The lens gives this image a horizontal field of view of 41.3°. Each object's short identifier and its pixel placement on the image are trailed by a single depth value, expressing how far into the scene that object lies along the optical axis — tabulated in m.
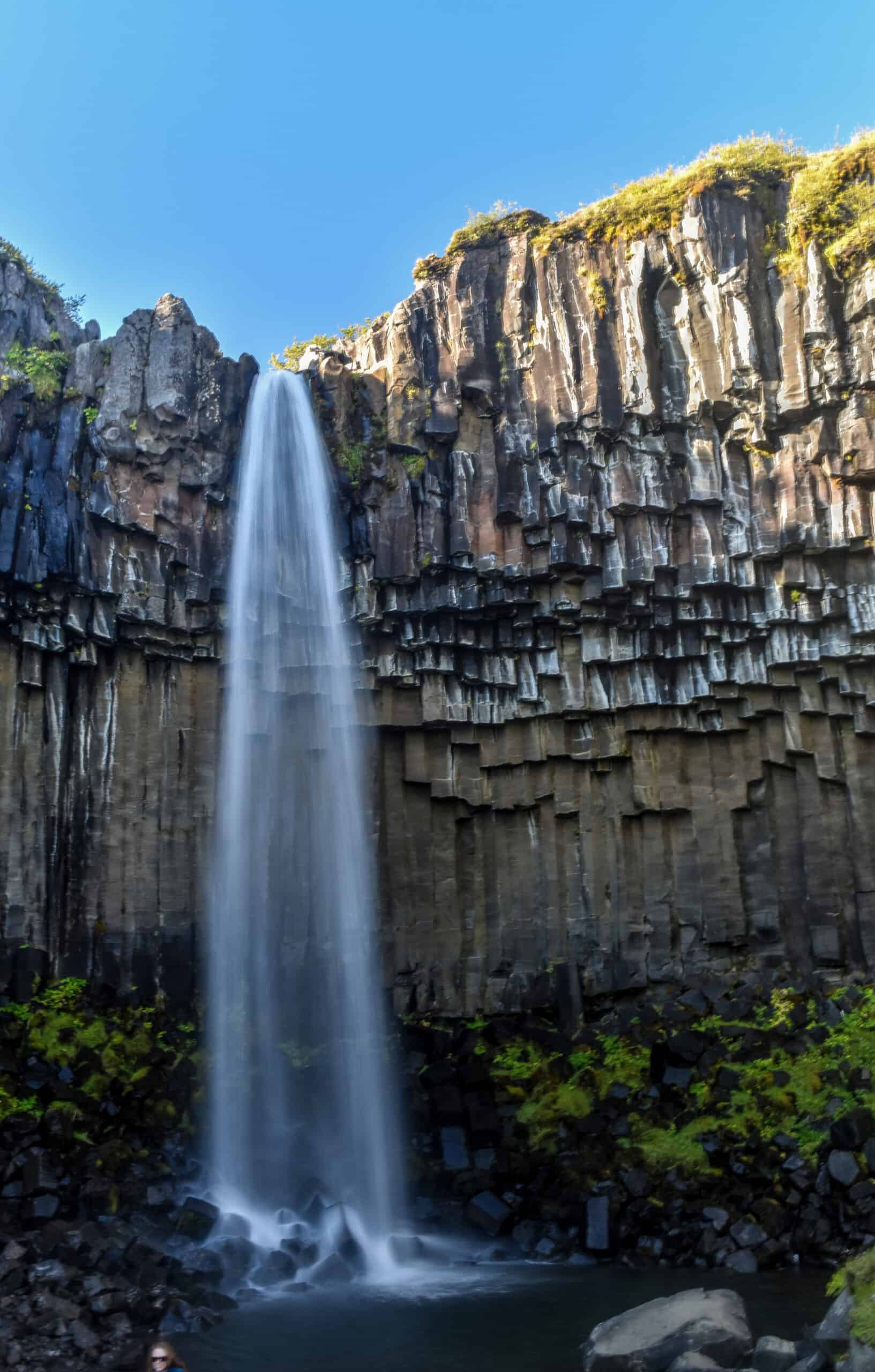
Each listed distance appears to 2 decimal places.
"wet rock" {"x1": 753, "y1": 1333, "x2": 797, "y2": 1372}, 9.52
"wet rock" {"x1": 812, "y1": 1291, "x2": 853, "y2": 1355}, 9.59
